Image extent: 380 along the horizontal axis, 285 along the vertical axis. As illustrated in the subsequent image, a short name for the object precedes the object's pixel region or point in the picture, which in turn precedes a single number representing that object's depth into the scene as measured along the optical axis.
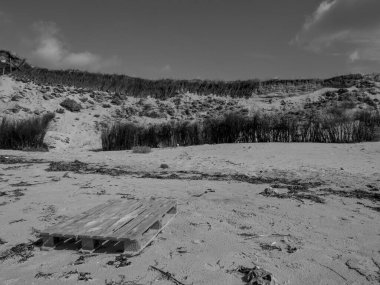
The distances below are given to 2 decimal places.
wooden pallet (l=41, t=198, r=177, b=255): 3.88
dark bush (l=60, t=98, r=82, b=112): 23.50
